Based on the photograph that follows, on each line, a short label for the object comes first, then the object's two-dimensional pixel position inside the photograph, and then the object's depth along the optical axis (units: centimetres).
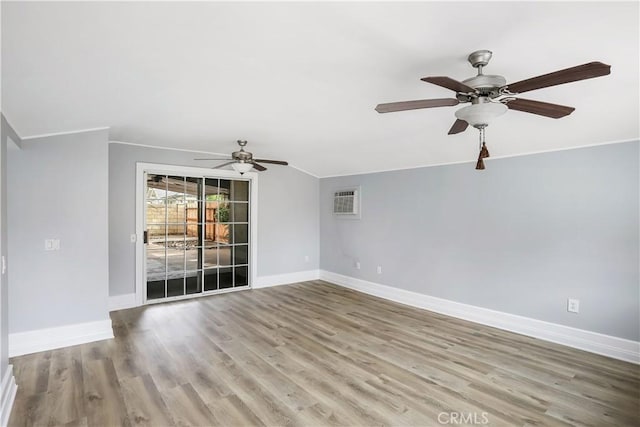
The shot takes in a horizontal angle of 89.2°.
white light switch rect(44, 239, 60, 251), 337
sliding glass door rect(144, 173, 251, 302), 509
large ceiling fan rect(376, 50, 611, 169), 188
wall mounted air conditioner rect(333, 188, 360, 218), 590
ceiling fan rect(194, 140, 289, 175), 429
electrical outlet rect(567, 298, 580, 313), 342
